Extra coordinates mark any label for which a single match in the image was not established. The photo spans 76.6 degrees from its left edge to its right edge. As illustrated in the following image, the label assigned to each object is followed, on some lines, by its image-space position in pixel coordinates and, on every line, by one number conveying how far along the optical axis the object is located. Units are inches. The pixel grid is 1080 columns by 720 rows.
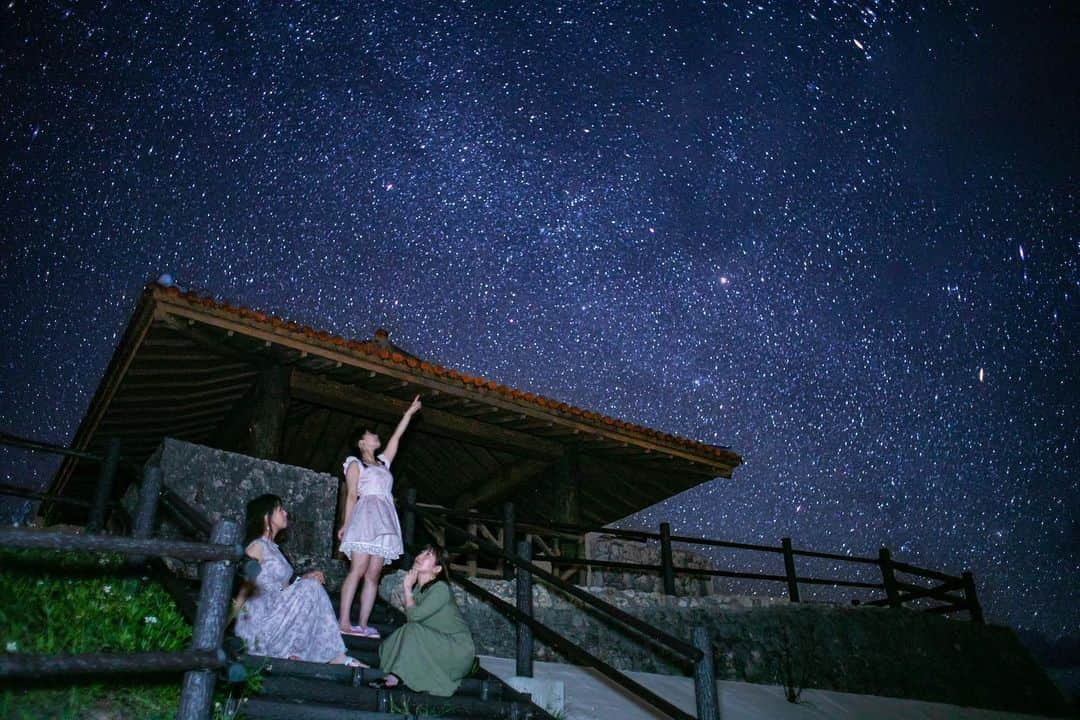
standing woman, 205.6
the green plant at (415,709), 155.3
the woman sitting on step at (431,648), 168.1
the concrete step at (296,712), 134.9
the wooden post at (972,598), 391.5
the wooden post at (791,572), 347.6
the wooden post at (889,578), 380.5
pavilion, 280.3
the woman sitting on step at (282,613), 170.2
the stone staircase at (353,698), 140.5
